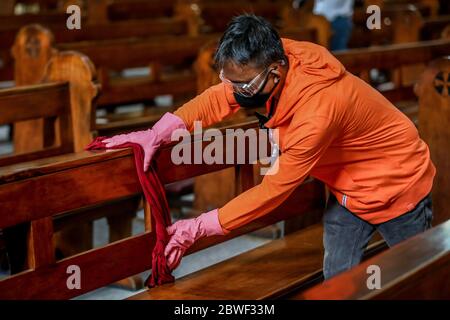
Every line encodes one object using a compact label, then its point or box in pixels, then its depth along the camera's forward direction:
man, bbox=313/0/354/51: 6.65
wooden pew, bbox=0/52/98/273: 3.42
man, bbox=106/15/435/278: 2.10
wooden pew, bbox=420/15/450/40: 6.47
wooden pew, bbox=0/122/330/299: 2.31
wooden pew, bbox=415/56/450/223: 3.46
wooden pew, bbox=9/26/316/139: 4.38
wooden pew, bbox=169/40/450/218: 4.14
